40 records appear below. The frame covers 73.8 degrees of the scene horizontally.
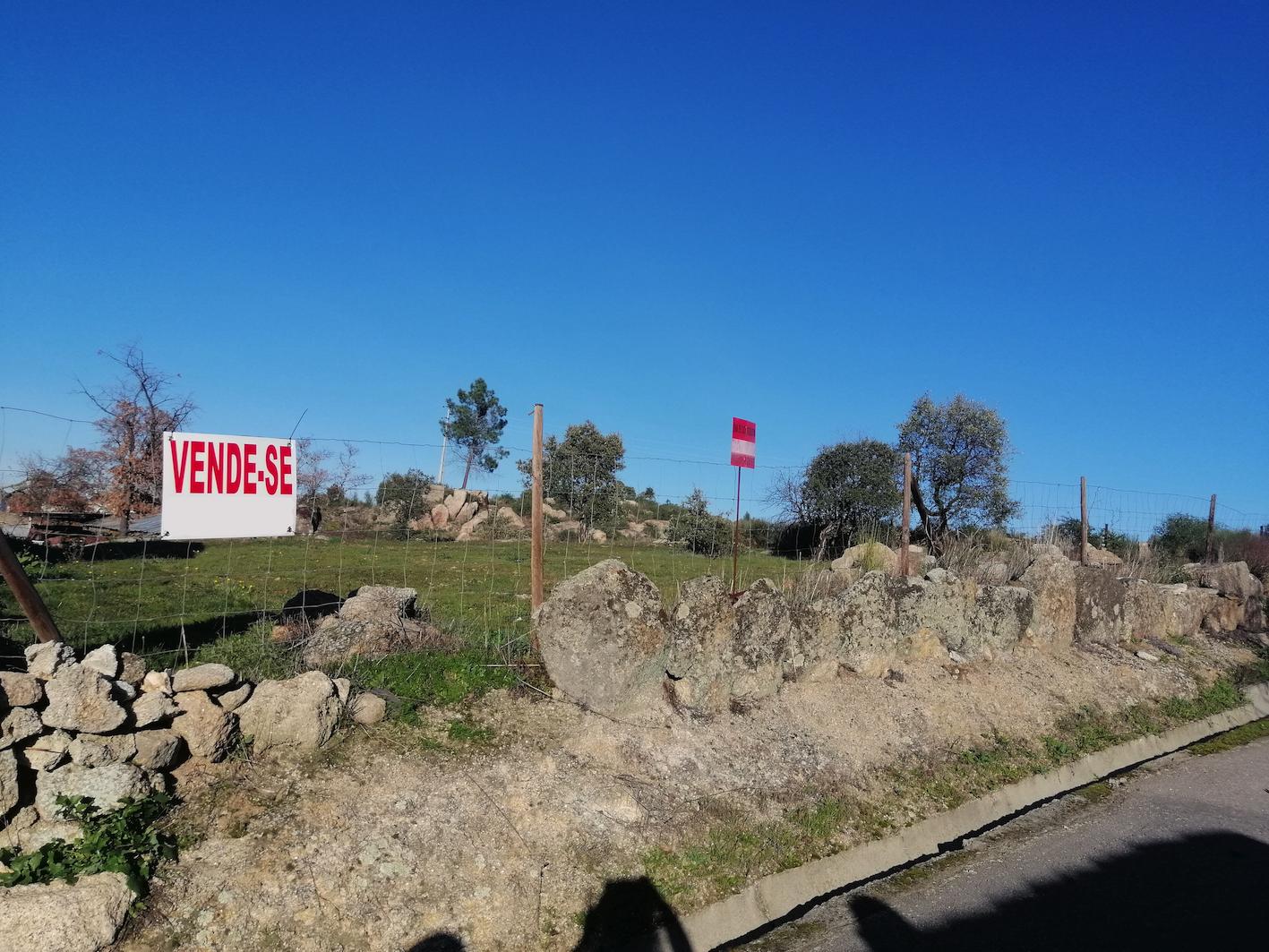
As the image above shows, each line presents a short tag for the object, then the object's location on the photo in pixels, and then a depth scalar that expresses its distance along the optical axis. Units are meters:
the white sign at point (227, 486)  5.84
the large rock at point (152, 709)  4.73
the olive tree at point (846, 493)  12.46
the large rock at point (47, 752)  4.36
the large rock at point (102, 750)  4.47
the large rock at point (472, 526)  8.74
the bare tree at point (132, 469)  6.27
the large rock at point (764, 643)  7.48
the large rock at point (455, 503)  10.08
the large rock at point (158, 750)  4.64
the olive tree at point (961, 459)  24.16
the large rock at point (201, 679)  5.05
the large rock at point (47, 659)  4.59
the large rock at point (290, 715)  5.18
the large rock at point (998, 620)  9.95
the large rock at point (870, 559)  11.05
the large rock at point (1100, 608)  11.57
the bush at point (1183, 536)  21.84
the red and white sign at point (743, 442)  8.66
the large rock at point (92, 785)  4.28
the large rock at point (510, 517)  8.46
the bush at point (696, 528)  9.03
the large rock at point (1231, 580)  15.41
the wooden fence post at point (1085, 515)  14.81
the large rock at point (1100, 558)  15.48
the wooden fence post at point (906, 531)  10.27
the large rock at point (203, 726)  4.91
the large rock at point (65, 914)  3.68
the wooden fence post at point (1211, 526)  19.16
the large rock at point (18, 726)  4.28
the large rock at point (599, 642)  6.62
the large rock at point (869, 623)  8.40
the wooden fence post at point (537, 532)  7.08
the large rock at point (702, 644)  7.08
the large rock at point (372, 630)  6.27
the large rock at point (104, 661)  4.72
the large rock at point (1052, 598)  10.82
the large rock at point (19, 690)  4.36
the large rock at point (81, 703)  4.48
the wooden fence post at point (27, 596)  4.86
